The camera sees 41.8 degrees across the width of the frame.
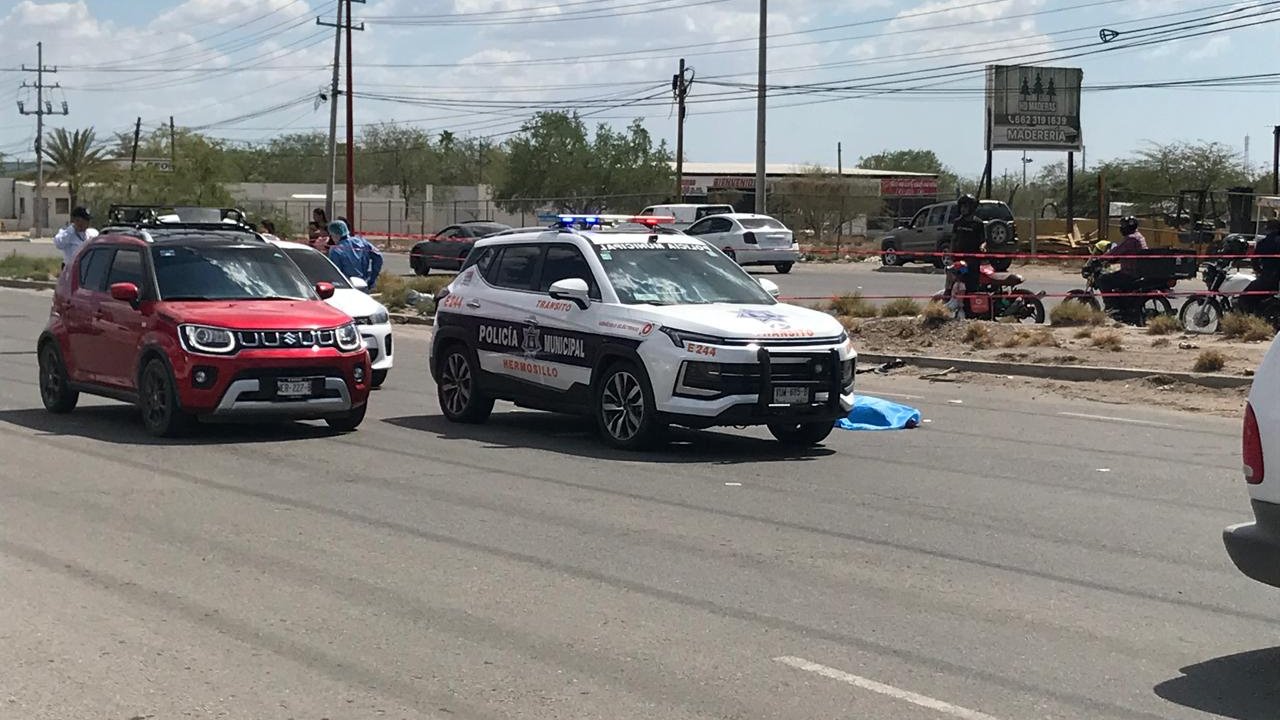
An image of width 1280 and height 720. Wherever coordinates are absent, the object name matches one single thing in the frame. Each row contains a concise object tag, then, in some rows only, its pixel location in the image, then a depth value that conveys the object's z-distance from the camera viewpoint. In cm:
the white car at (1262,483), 620
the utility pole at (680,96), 6650
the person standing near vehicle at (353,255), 2023
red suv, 1310
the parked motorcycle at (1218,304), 2186
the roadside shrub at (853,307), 2525
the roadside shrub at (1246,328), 2028
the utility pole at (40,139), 9962
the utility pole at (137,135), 9625
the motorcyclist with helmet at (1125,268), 2342
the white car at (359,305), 1691
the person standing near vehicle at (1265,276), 2194
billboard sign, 5825
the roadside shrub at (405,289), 2999
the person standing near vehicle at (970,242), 2350
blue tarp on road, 1471
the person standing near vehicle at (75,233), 2039
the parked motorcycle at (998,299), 2344
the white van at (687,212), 4988
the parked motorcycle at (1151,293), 2341
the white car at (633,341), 1245
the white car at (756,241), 4388
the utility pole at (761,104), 4528
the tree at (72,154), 10488
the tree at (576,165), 9350
